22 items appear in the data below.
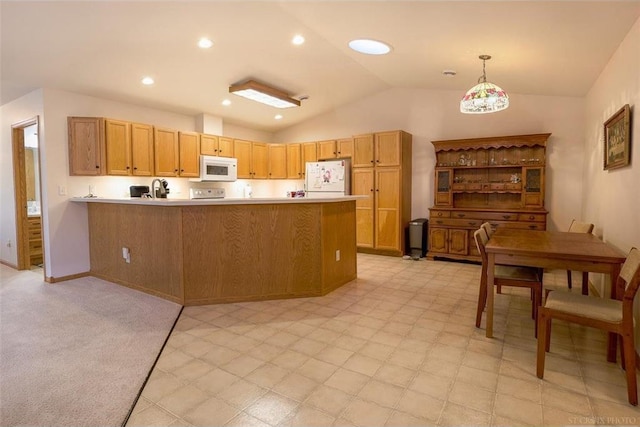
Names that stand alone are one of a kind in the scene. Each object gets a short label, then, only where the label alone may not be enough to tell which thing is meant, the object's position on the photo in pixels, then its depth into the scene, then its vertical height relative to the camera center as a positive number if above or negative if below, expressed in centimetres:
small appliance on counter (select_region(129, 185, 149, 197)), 478 +14
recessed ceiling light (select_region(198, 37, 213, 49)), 374 +173
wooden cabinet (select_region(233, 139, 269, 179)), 646 +79
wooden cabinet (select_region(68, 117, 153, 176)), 439 +71
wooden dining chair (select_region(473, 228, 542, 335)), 270 -65
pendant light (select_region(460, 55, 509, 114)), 318 +92
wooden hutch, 496 +13
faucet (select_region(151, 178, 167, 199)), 489 +12
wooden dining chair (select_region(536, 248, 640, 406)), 186 -67
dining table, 222 -40
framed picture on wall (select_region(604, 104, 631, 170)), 263 +49
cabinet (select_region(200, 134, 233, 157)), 581 +94
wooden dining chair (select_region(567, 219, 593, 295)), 311 -34
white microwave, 570 +53
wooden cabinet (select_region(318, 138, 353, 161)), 634 +94
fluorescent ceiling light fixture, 482 +158
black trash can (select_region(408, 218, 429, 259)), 568 -67
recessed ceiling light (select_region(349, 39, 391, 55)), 390 +179
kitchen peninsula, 344 -51
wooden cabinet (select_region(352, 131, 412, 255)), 574 +5
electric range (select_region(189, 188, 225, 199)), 588 +11
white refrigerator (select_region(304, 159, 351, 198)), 623 +38
